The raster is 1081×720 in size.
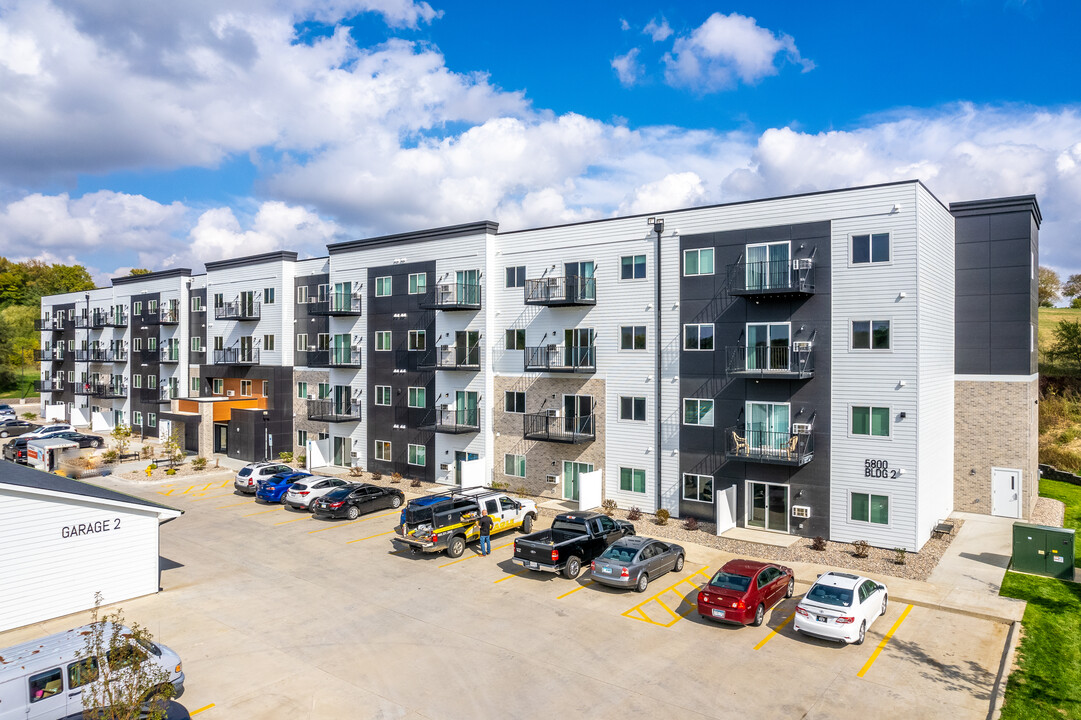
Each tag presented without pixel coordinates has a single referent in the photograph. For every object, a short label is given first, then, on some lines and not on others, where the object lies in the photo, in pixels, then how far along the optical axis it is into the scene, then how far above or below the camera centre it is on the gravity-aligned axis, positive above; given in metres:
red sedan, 16.88 -5.97
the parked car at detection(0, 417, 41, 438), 53.94 -5.22
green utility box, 20.47 -5.88
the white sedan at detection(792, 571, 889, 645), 15.69 -5.93
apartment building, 23.81 +0.11
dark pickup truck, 20.70 -5.80
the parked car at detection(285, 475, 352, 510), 29.55 -5.73
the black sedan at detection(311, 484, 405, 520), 28.22 -5.98
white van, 11.03 -5.36
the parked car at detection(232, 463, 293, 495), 32.81 -5.50
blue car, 31.19 -5.89
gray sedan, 19.47 -5.98
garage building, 16.80 -4.88
